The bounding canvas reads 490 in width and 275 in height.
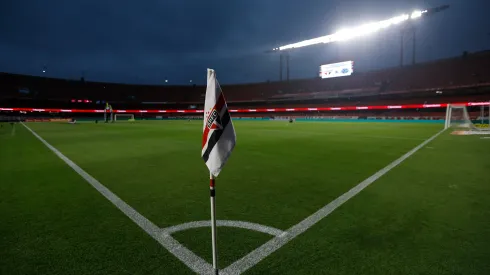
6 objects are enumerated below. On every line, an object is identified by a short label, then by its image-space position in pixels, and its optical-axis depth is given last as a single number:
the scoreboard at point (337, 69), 57.89
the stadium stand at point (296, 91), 45.75
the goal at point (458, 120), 21.57
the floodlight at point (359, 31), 41.44
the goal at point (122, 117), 59.68
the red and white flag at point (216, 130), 1.98
